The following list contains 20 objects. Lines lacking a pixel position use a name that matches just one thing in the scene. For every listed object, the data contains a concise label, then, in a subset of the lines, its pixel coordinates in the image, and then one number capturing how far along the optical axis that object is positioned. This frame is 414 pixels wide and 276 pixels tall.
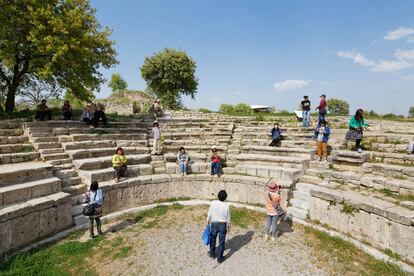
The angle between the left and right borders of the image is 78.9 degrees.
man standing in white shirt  5.60
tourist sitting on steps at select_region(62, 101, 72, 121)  13.47
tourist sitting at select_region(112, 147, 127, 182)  9.05
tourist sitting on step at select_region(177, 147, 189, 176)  10.22
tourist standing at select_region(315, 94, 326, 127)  11.64
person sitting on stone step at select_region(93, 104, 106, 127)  12.65
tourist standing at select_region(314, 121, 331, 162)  9.74
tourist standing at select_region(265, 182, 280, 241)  6.53
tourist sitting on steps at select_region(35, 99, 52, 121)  12.38
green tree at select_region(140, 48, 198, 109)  35.12
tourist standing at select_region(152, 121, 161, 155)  11.15
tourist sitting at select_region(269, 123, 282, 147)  11.83
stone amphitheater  6.34
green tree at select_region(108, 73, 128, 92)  70.75
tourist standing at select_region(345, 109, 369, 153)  9.48
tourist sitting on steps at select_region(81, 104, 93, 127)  12.60
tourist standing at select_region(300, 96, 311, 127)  13.16
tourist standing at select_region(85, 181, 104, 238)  6.77
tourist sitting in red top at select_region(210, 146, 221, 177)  10.07
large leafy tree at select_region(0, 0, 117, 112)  11.94
